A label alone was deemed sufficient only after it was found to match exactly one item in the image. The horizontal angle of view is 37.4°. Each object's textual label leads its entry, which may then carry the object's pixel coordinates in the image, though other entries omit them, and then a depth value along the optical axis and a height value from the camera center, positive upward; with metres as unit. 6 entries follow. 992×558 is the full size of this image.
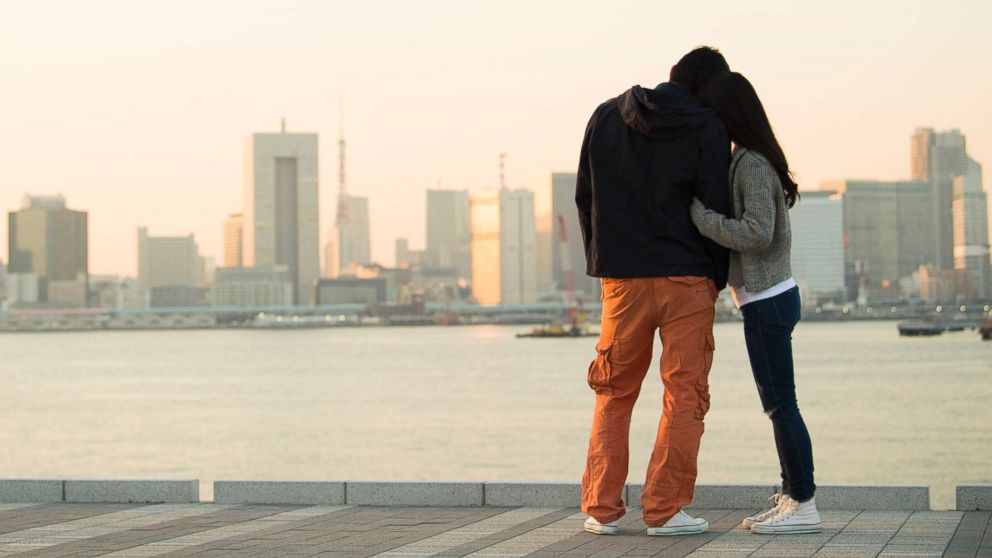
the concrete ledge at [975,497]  6.46 -0.87
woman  5.94 +0.13
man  5.93 +0.13
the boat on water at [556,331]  147.88 -2.92
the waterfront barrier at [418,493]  6.66 -0.93
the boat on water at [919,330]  132.25 -2.71
